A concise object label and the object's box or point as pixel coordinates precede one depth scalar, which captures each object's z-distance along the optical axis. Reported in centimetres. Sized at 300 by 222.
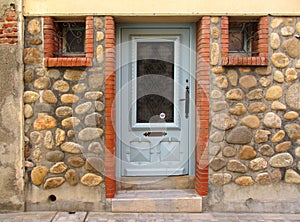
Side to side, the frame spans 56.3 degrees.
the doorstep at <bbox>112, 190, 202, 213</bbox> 340
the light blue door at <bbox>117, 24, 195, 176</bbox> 360
